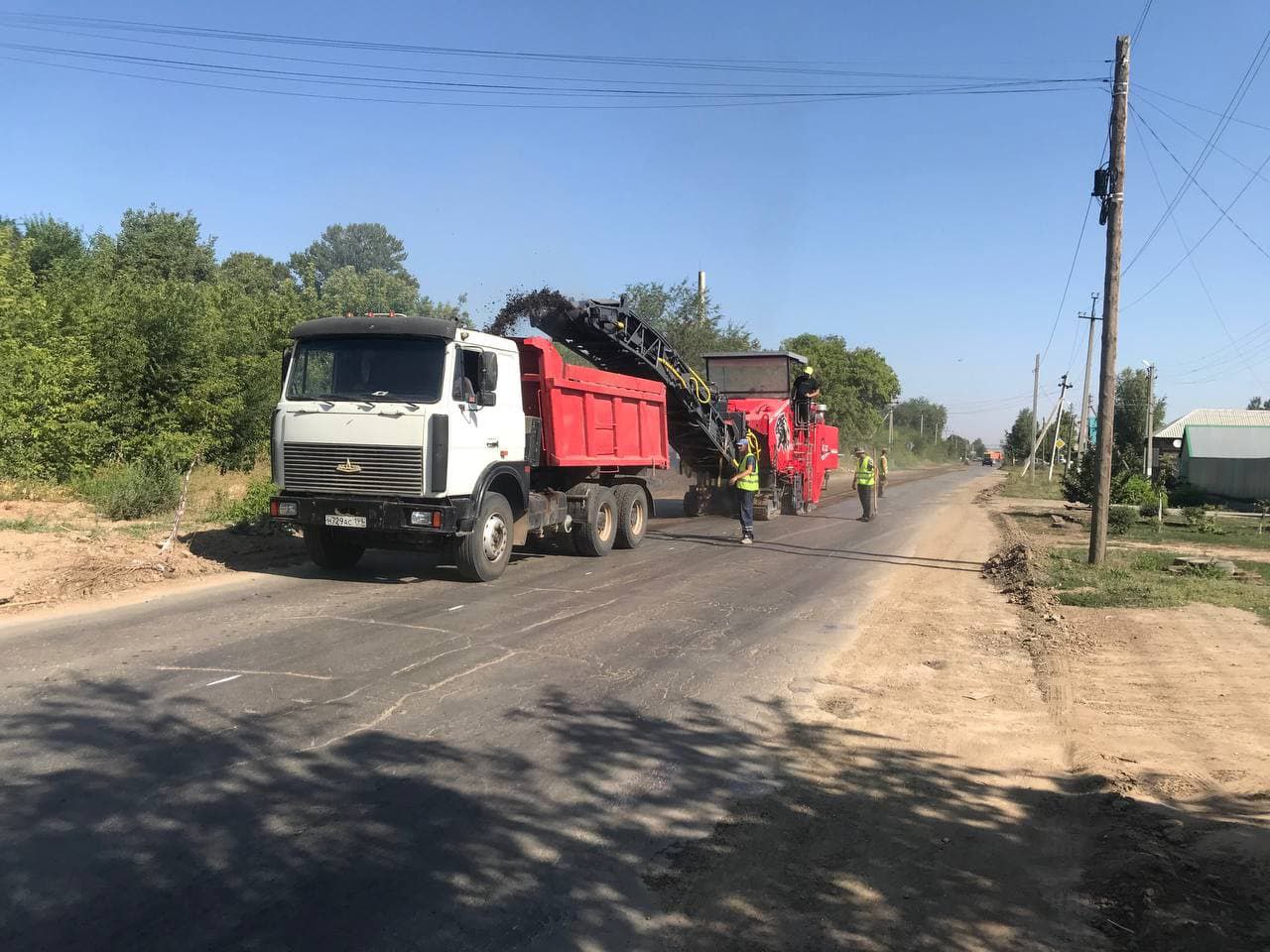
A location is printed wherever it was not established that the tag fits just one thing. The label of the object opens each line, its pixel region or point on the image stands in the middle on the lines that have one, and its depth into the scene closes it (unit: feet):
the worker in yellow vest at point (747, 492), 49.34
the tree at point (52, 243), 102.17
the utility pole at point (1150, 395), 138.87
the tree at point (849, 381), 195.42
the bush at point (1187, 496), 99.09
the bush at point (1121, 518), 59.26
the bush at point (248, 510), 43.19
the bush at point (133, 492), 44.21
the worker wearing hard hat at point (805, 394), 69.15
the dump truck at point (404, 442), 30.86
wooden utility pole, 40.22
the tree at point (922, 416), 430.20
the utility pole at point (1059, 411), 190.08
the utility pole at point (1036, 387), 192.24
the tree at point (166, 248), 128.88
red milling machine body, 64.69
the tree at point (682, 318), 113.19
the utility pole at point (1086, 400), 145.06
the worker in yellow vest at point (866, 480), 65.92
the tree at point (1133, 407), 195.00
